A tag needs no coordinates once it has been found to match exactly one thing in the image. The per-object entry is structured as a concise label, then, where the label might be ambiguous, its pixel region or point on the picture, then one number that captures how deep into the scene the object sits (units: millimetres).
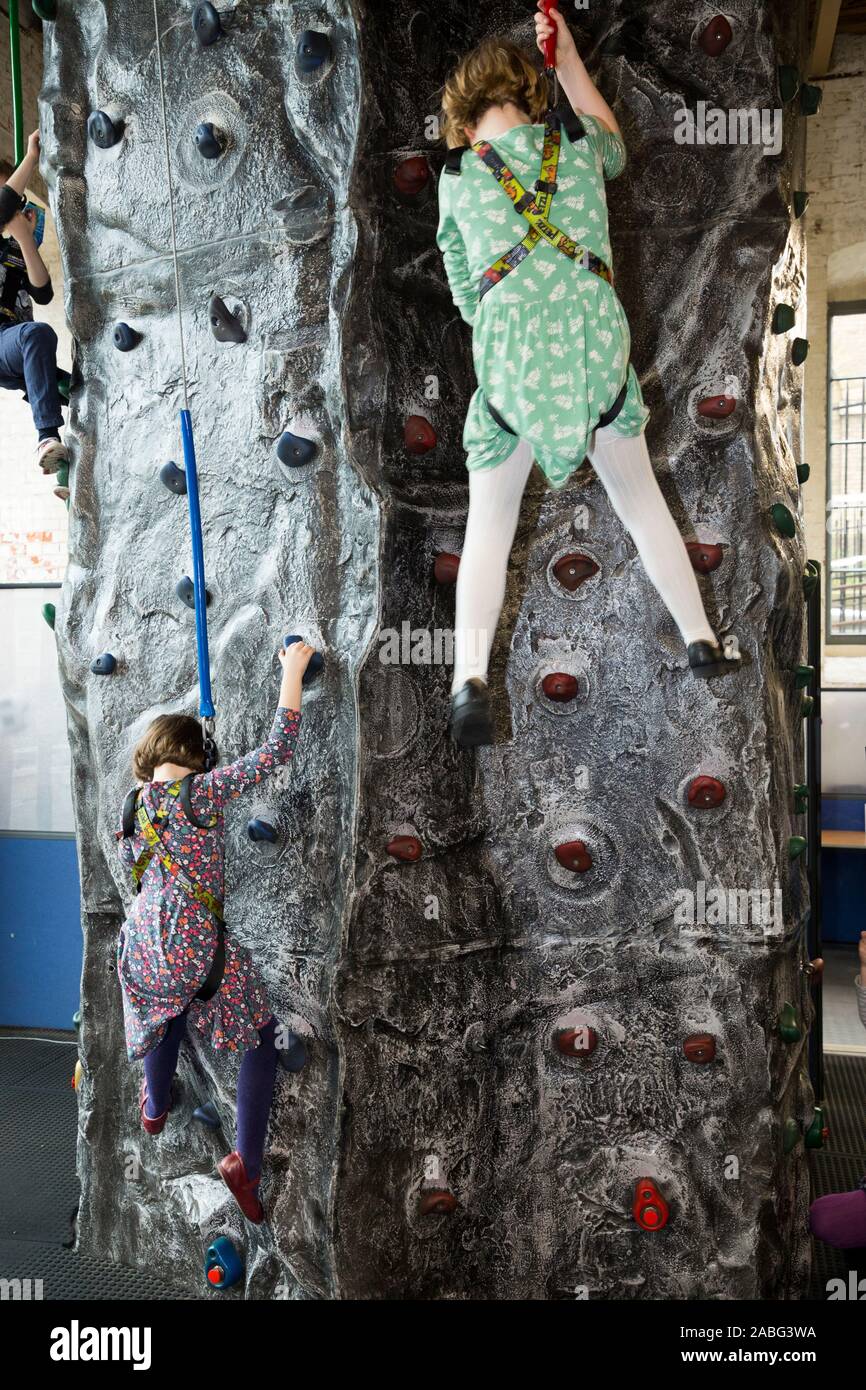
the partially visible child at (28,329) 4004
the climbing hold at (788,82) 3412
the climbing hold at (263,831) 3543
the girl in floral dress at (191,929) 3232
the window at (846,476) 8250
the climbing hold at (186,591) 3719
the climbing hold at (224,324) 3482
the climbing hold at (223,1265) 3744
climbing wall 3441
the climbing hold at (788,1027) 3562
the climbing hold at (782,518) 3488
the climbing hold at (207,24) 3559
